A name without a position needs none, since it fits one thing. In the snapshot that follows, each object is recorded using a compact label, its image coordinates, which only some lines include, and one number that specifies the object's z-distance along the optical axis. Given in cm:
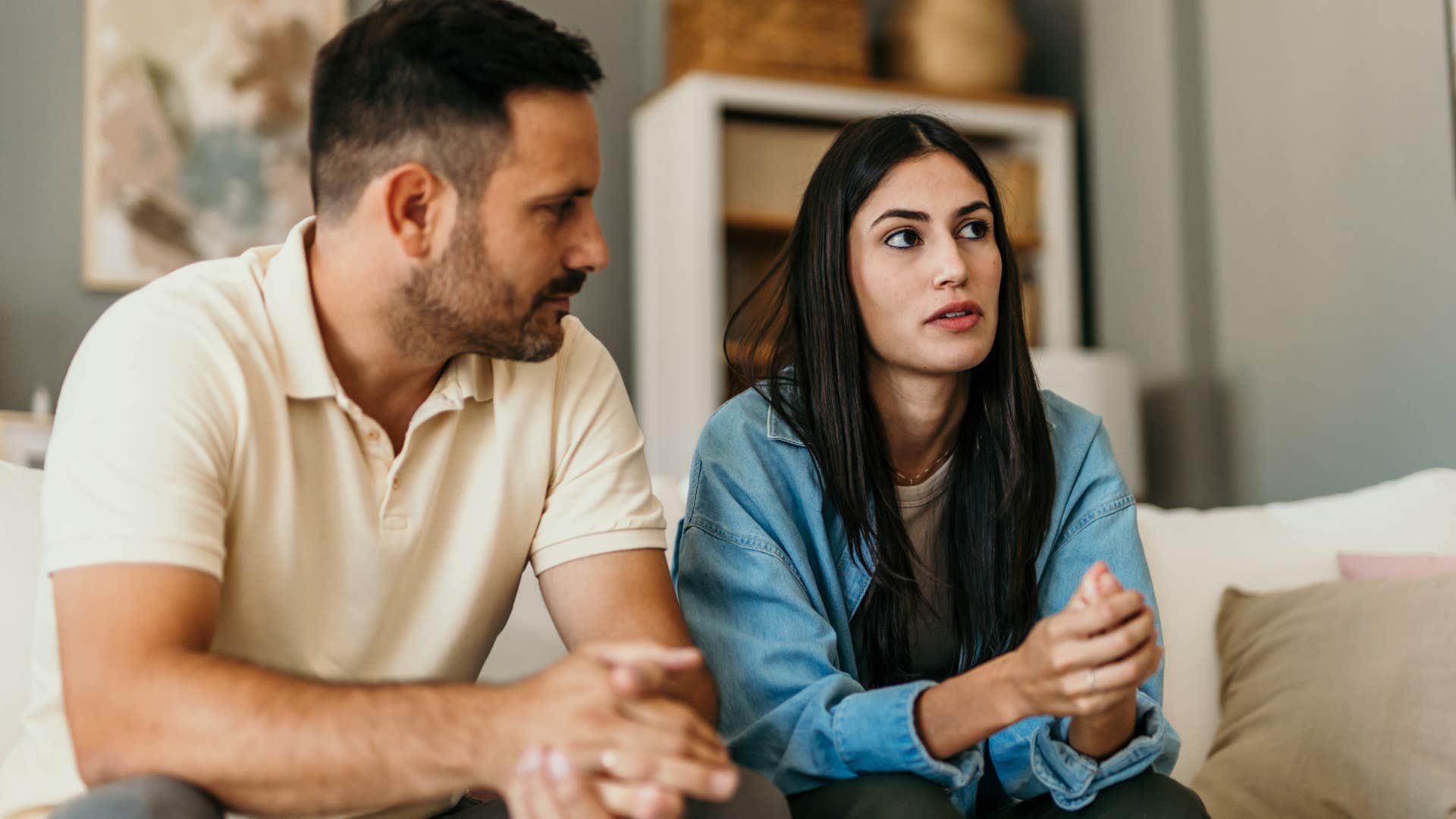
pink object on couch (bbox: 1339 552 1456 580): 185
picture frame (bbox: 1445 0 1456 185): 262
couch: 169
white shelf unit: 318
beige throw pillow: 154
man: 97
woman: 126
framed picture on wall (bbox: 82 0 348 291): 315
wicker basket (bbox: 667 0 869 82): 323
